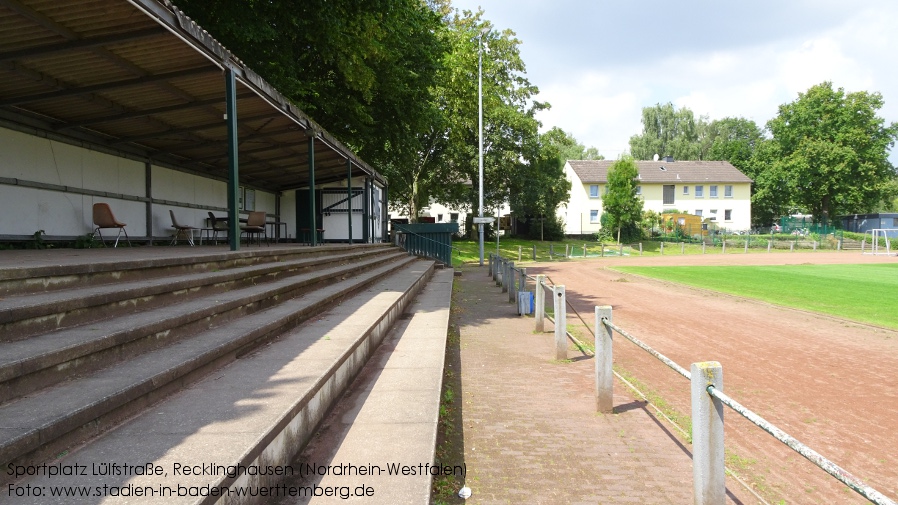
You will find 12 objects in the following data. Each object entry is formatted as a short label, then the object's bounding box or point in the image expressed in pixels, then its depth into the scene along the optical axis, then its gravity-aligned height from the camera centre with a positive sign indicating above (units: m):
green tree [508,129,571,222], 41.31 +4.24
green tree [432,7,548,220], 32.25 +8.01
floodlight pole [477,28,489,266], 29.11 +8.18
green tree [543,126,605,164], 75.80 +11.79
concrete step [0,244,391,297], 3.69 -0.31
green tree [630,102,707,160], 71.00 +13.48
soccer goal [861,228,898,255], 43.97 -1.13
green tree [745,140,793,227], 58.97 +5.00
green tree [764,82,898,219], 54.81 +7.94
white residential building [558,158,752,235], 58.97 +4.16
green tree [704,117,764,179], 69.81 +12.89
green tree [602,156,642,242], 46.75 +3.06
